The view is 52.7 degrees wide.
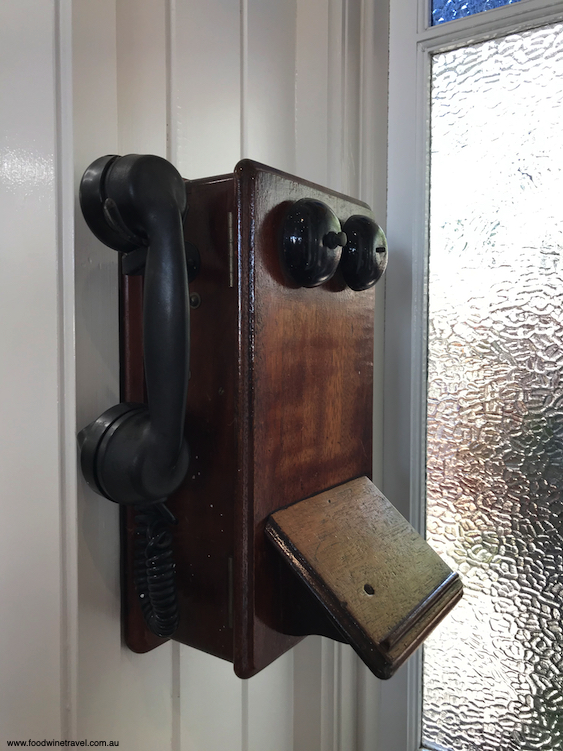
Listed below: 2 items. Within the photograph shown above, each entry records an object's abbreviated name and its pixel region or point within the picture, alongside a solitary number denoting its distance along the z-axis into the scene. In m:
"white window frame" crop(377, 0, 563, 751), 1.08
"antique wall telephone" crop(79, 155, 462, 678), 0.60
